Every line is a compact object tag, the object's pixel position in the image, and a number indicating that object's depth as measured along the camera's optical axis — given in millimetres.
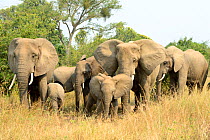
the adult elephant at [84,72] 21000
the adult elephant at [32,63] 15070
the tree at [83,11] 59437
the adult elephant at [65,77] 24372
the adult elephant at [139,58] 16437
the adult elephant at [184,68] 21953
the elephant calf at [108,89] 14687
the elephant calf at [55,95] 17156
